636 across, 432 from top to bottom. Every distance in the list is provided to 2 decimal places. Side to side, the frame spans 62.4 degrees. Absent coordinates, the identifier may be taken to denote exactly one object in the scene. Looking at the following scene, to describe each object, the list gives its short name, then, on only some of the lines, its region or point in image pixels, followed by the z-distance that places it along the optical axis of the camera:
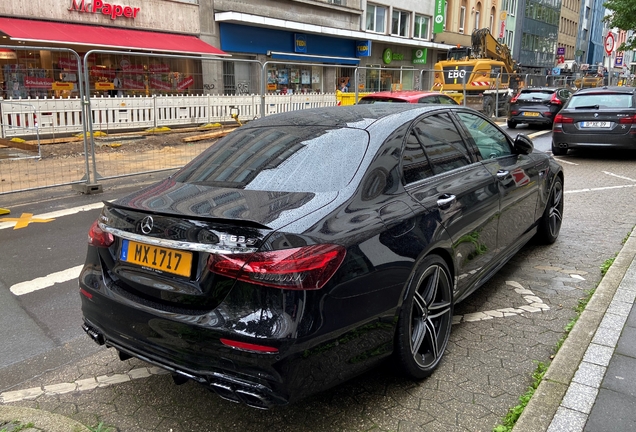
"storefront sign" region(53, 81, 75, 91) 9.83
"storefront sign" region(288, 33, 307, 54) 25.11
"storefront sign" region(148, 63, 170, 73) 11.86
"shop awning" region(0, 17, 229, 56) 14.80
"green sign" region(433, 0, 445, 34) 34.59
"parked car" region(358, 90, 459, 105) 10.36
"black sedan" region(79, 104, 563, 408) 2.24
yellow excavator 20.78
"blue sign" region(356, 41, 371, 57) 29.28
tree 28.75
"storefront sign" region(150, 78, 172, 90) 12.00
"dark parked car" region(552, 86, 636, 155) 10.76
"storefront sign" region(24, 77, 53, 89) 9.99
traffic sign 18.38
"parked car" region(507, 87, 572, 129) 17.30
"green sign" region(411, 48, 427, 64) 34.44
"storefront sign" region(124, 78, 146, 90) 11.48
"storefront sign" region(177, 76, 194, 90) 12.09
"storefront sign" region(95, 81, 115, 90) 10.76
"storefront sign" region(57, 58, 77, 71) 8.41
